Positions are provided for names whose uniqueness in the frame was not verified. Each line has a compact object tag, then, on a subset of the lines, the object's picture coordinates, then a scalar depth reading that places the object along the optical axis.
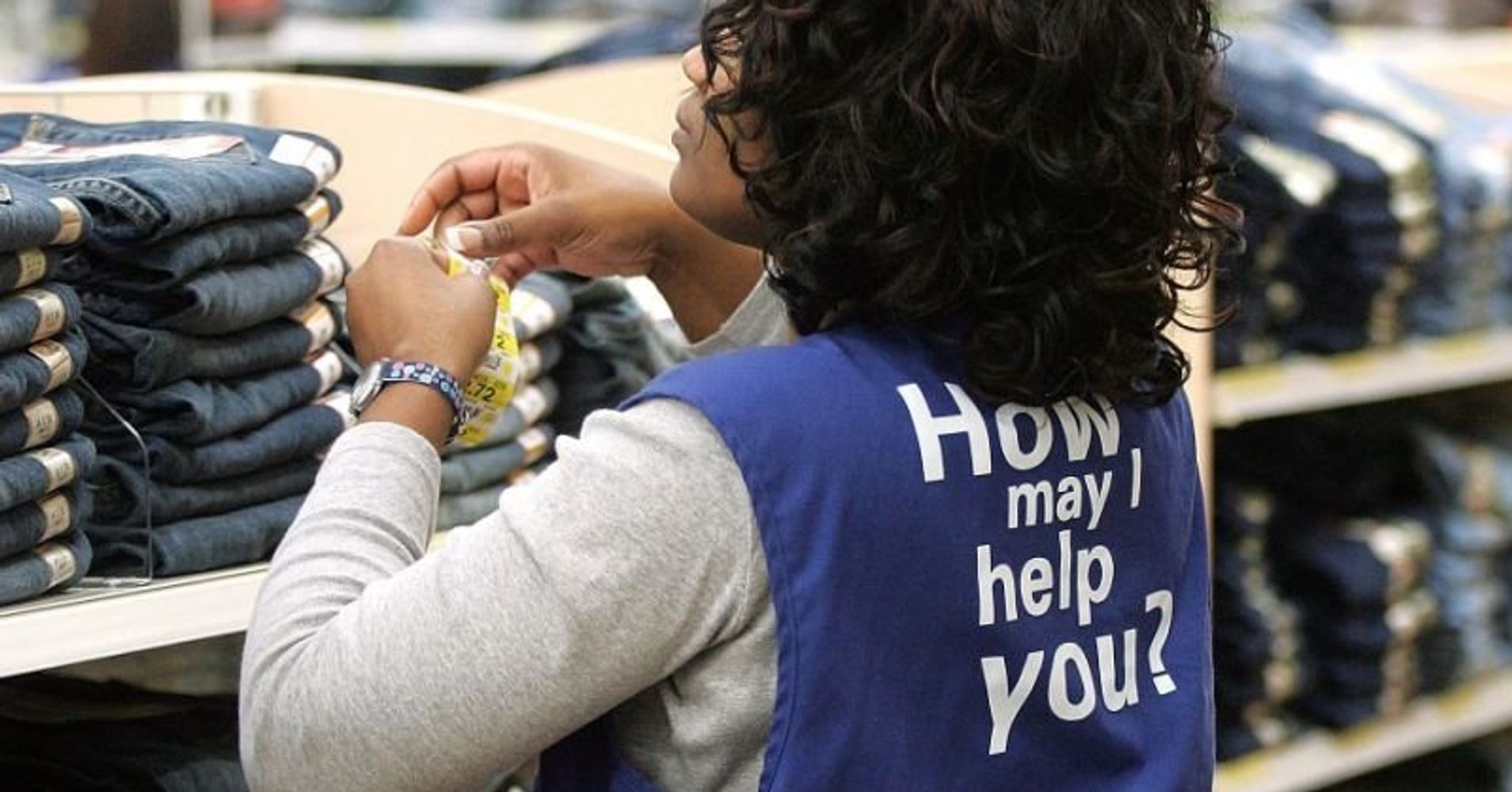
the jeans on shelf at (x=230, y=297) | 4.12
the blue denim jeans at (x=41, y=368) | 3.99
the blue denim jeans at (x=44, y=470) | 3.99
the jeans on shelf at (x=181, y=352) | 4.10
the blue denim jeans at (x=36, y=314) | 3.99
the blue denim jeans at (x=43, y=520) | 4.00
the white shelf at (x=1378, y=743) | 5.50
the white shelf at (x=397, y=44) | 9.11
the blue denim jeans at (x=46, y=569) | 4.00
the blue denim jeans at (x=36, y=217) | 3.99
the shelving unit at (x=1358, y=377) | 5.26
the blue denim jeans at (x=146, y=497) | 4.11
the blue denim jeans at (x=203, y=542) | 4.11
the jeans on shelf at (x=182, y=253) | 4.11
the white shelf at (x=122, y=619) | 3.96
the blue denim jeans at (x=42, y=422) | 4.01
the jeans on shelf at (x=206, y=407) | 4.12
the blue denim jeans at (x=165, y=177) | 4.09
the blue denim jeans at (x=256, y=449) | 4.13
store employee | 3.81
